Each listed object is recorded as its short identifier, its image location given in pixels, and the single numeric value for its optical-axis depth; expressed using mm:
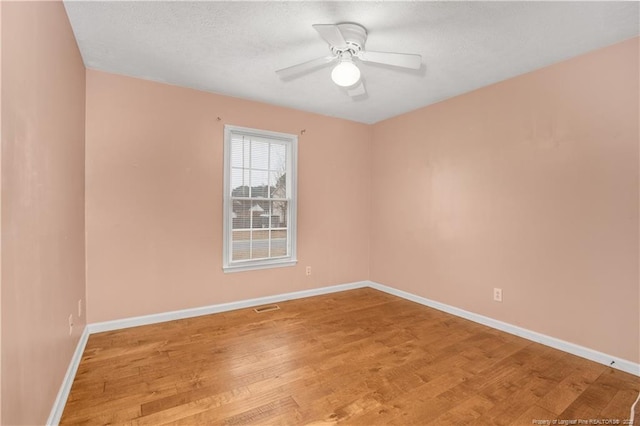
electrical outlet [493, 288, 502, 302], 3086
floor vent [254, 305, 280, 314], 3580
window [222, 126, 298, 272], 3609
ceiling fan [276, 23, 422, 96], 2123
